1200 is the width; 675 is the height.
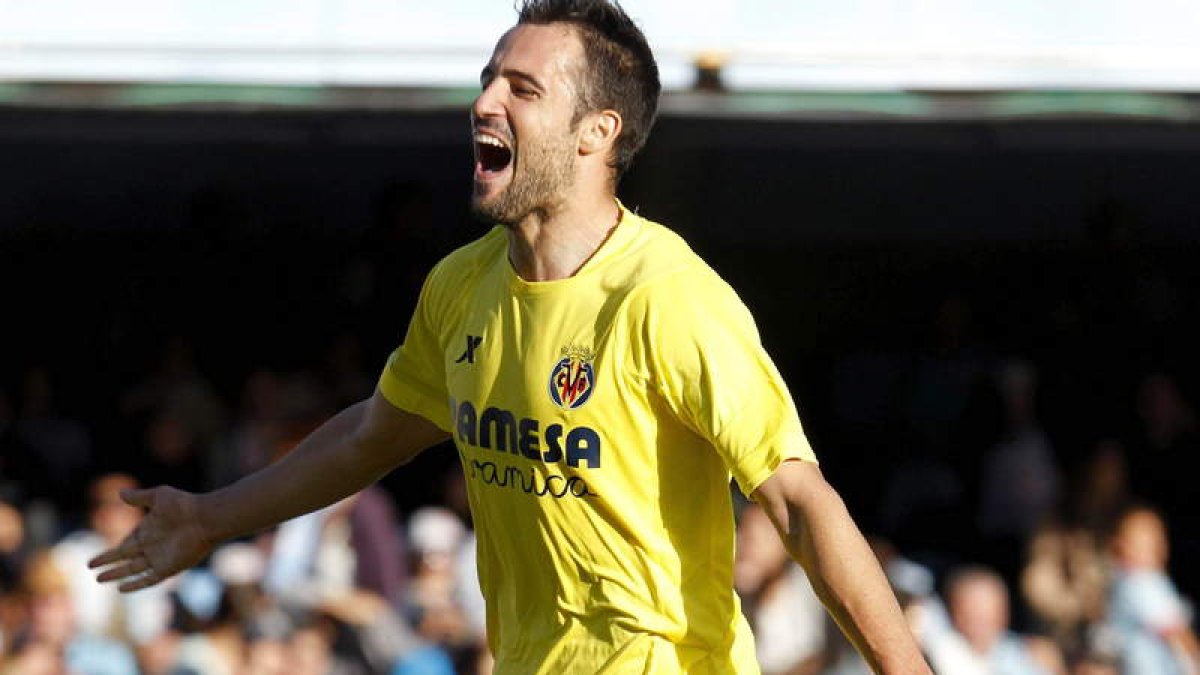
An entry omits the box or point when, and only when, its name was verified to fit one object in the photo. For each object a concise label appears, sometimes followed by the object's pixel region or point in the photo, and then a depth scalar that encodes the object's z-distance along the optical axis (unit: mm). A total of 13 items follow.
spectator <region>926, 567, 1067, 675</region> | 16359
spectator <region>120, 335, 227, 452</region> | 18719
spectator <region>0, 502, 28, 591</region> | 17187
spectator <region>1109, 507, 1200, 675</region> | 17391
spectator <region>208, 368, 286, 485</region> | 18094
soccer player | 7105
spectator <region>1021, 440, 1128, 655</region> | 17469
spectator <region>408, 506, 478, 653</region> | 16078
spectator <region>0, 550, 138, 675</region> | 16375
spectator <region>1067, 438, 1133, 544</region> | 18109
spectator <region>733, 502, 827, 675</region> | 16156
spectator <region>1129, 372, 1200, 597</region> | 18594
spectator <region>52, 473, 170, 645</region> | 16578
